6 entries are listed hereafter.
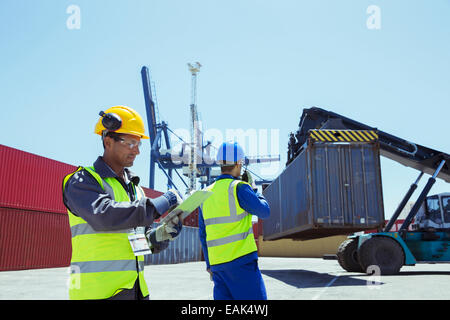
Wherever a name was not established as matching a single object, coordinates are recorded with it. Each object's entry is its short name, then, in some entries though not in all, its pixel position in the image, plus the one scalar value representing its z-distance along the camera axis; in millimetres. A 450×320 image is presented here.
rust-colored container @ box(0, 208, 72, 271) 15898
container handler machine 12516
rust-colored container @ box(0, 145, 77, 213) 16234
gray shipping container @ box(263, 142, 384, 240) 10133
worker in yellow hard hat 1737
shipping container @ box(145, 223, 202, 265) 23716
